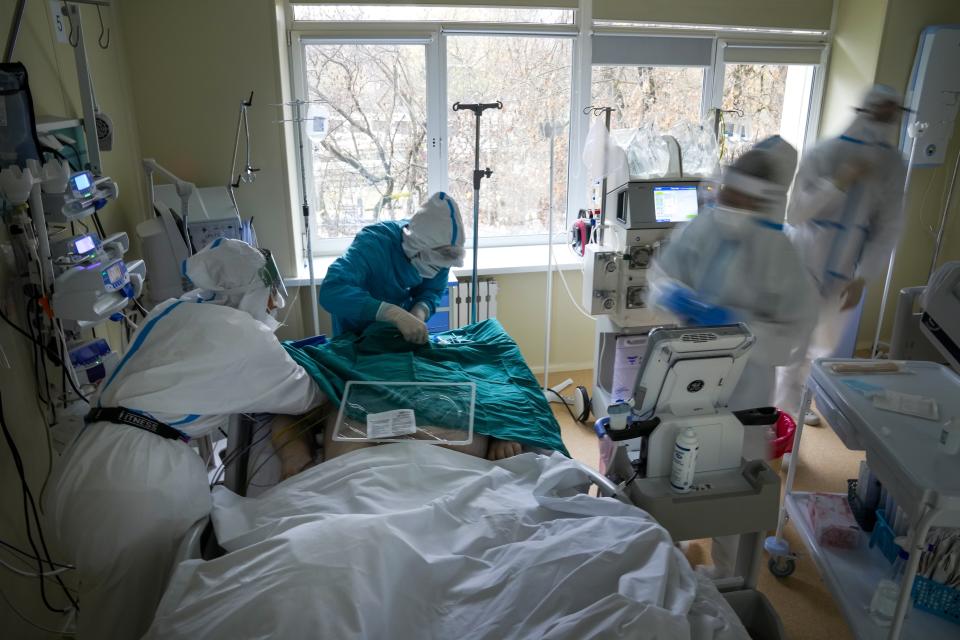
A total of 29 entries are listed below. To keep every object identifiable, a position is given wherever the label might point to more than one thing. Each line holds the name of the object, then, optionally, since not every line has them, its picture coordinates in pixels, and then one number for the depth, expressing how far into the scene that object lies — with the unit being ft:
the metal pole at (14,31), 6.13
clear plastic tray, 6.19
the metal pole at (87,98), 7.37
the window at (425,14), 11.35
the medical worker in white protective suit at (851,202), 7.68
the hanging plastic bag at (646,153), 9.93
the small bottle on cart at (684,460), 5.90
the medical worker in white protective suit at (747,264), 6.19
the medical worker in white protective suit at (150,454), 4.69
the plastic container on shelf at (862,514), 7.93
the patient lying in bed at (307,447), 6.23
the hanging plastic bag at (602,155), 9.77
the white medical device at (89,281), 6.13
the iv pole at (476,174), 9.54
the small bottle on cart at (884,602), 6.63
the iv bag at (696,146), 10.75
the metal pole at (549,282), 9.94
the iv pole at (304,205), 10.54
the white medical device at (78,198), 6.27
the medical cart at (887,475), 5.34
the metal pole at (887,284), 10.27
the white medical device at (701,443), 5.90
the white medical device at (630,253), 9.54
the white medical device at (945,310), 7.36
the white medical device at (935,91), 11.98
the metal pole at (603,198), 10.18
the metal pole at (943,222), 12.25
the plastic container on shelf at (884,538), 7.43
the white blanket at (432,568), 3.86
